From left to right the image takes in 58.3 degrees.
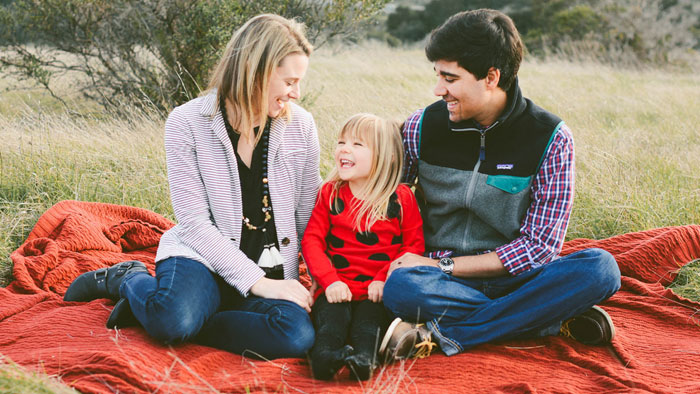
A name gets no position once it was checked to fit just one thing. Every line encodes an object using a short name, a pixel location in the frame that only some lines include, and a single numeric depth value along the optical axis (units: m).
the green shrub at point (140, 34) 6.70
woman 2.83
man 2.88
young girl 3.05
